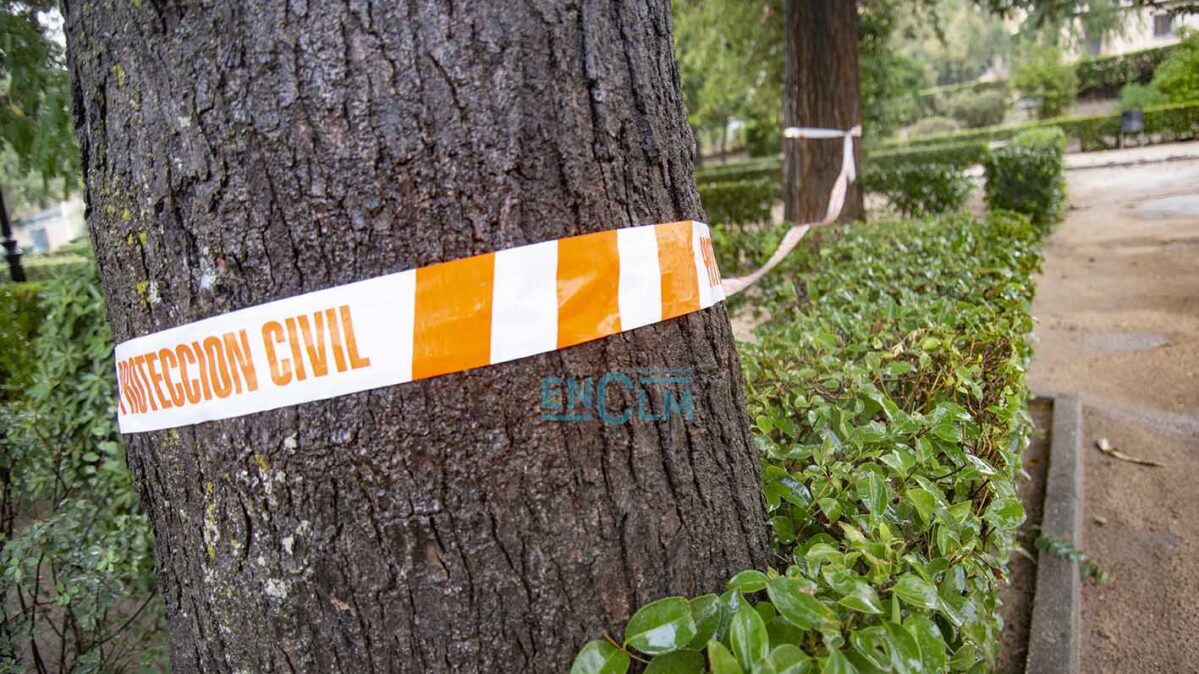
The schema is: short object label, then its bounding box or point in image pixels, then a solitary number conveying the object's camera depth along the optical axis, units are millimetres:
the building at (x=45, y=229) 42469
